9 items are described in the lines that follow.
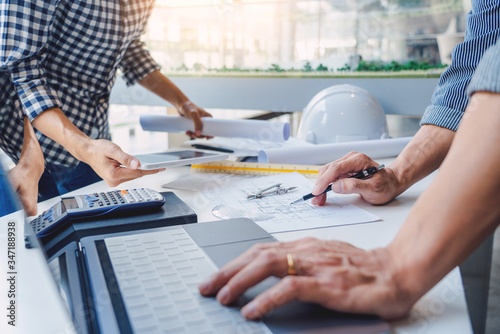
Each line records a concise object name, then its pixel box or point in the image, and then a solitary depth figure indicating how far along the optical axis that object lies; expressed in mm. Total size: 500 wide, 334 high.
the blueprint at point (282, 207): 745
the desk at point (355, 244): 435
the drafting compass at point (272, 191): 904
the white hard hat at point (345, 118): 1394
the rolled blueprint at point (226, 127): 1316
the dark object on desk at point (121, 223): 632
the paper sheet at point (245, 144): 1278
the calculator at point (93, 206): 667
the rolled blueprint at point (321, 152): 1182
